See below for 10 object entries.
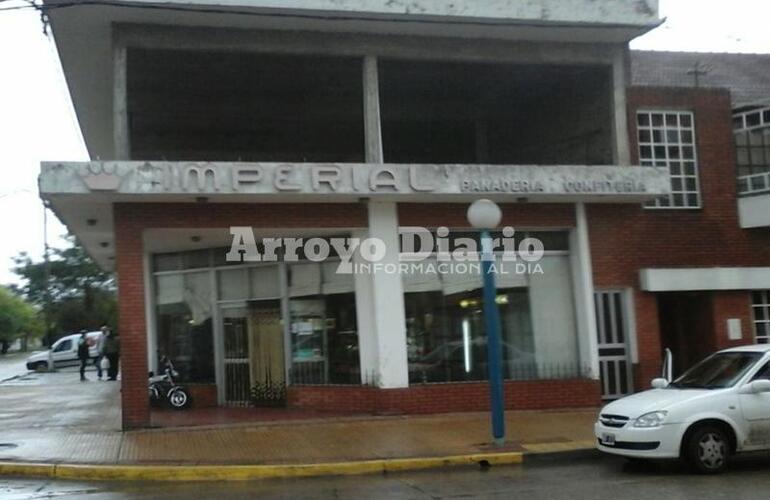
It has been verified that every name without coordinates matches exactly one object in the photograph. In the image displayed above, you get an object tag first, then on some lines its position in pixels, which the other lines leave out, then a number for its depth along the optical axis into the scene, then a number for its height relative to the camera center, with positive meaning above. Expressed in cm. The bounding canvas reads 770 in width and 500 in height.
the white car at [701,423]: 930 -143
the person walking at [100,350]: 2552 -56
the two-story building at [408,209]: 1355 +195
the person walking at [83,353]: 2669 -67
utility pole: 5734 +275
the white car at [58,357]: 3431 -94
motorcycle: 1596 -125
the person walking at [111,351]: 2552 -62
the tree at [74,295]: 5781 +288
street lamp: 1124 +6
